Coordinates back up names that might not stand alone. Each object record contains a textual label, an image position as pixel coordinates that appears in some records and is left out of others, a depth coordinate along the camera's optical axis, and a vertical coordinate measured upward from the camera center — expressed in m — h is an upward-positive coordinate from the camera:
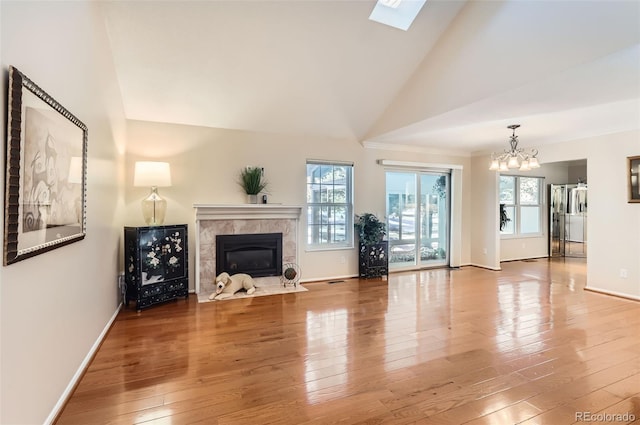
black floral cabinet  3.82 -0.59
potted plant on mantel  4.84 +0.51
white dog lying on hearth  4.39 -0.96
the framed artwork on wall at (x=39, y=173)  1.43 +0.23
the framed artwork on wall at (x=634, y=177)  4.42 +0.54
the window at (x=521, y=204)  7.63 +0.30
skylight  3.39 +2.18
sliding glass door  6.23 -0.04
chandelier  4.45 +0.76
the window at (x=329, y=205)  5.52 +0.20
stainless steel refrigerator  7.92 +0.11
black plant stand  5.60 -0.75
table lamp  3.97 +0.42
